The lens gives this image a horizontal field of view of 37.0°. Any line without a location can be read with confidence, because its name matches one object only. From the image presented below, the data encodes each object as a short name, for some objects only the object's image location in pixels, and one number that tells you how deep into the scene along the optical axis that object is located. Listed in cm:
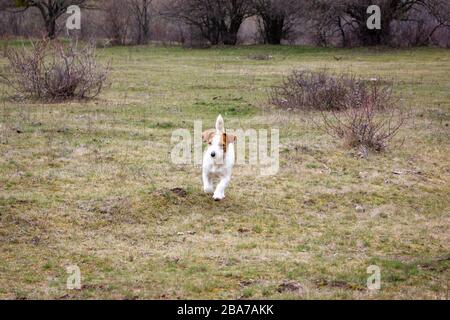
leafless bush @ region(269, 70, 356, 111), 1771
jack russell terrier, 904
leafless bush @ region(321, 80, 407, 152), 1335
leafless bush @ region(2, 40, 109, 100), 1828
